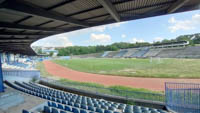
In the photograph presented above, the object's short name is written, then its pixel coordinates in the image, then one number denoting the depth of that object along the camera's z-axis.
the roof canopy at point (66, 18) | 4.47
